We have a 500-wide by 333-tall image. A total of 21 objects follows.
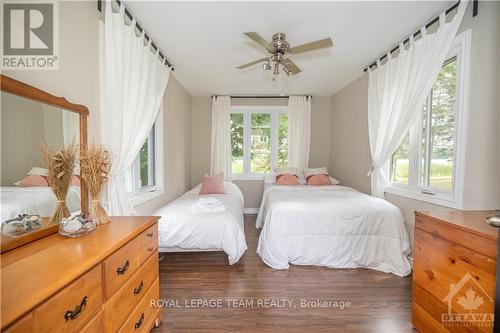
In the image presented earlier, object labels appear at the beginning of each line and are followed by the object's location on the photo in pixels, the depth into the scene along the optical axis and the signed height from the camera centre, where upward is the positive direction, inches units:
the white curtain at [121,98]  63.9 +19.4
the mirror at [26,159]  36.7 -0.4
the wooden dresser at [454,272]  41.6 -24.6
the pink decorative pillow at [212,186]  131.9 -17.0
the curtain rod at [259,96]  171.1 +51.5
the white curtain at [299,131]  169.5 +23.4
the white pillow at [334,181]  154.2 -15.1
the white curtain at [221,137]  169.6 +17.8
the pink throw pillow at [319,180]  148.4 -14.1
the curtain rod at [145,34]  63.4 +49.5
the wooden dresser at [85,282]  24.3 -17.6
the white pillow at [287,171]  157.8 -8.5
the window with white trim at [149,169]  93.7 -5.3
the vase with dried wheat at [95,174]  48.9 -4.0
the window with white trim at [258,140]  176.2 +16.5
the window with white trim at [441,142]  70.9 +7.7
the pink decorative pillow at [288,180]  151.3 -14.4
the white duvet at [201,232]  83.8 -29.3
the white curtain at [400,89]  75.3 +31.7
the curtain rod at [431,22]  65.7 +51.7
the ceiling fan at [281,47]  71.8 +40.1
